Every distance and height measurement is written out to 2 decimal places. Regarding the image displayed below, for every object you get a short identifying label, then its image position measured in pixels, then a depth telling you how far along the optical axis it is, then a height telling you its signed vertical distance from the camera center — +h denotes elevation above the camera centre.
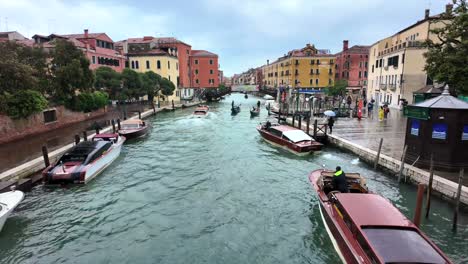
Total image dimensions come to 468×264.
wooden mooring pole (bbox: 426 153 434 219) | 10.63 -4.17
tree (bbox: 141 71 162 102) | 47.66 +0.59
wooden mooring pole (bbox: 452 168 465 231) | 9.45 -4.24
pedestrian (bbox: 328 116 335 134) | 24.15 -3.19
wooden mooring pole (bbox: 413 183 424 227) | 9.26 -3.92
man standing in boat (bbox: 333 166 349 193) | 10.52 -3.54
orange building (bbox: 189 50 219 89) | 78.00 +4.56
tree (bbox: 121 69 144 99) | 42.41 +0.40
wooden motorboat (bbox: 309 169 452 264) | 6.28 -3.63
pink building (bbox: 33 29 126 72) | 43.59 +6.54
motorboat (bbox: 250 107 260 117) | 42.41 -3.96
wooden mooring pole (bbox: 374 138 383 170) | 15.98 -4.26
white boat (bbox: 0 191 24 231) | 9.69 -4.05
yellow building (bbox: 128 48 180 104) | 60.19 +5.12
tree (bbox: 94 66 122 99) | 39.06 +0.93
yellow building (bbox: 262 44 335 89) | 77.19 +4.46
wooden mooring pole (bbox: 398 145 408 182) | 13.76 -3.85
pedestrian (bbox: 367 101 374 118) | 33.00 -2.72
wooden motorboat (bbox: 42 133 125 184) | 13.94 -3.97
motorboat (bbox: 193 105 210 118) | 39.41 -3.71
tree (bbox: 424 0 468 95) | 17.58 +1.73
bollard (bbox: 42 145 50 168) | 15.54 -3.76
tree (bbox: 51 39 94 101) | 29.05 +1.73
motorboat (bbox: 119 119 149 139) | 25.14 -3.79
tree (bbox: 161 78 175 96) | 53.81 -0.13
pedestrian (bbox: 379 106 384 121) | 28.94 -2.98
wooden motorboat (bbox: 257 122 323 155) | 19.95 -4.04
